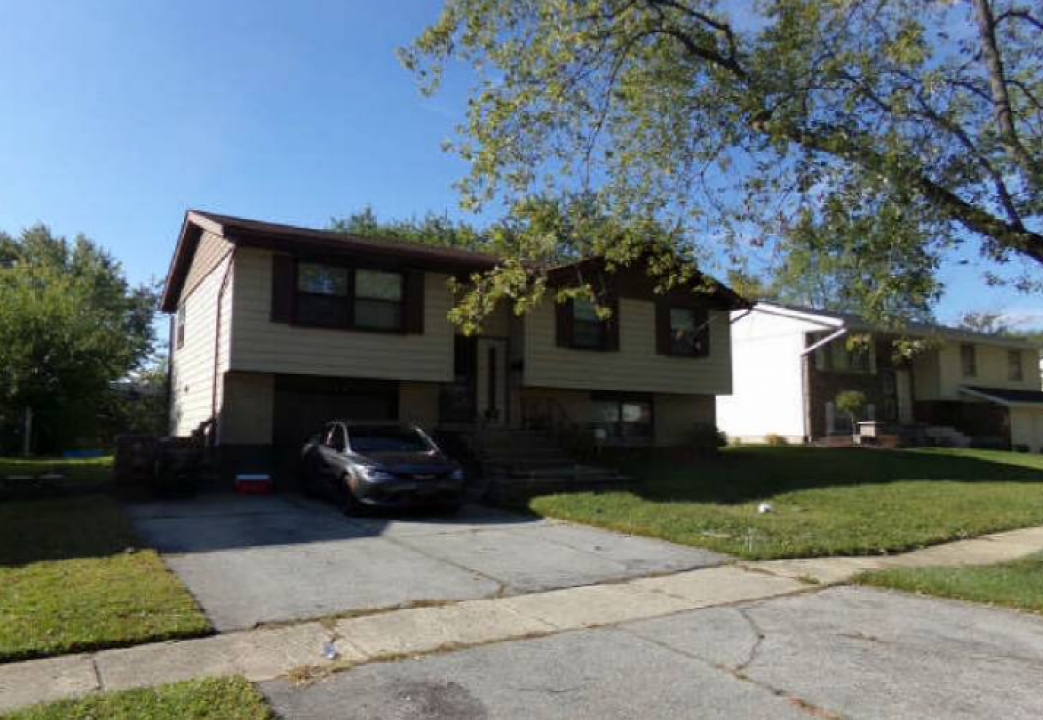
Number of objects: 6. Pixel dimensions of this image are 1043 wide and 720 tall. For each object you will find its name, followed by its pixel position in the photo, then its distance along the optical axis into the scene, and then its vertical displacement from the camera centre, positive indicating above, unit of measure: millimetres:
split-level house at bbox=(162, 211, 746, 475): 15641 +1887
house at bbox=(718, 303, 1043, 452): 27328 +1932
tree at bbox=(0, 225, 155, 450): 20781 +1984
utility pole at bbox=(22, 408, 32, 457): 24062 -252
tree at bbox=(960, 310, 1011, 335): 60562 +8852
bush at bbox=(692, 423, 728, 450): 20625 -55
